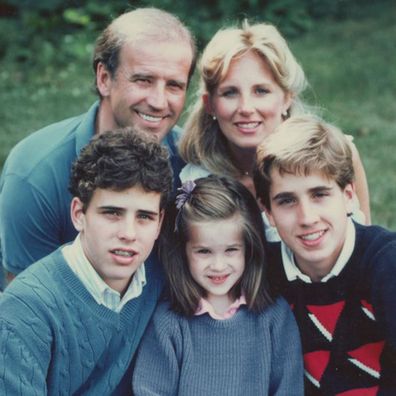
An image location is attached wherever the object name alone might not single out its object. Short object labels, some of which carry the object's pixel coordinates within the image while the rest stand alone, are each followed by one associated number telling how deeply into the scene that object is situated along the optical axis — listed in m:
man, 3.79
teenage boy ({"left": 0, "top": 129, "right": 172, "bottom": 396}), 2.97
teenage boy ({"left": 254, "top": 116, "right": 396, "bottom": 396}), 3.21
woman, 3.94
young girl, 3.34
